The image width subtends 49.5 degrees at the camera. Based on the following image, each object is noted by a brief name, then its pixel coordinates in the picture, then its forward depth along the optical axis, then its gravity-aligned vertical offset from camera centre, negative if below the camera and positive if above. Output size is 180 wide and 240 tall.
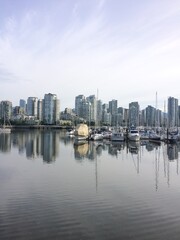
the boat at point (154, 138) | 59.79 -3.83
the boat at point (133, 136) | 57.25 -3.12
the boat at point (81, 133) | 57.43 -2.45
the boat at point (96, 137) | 58.48 -3.61
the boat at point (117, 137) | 56.71 -3.44
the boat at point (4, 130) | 103.94 -3.16
